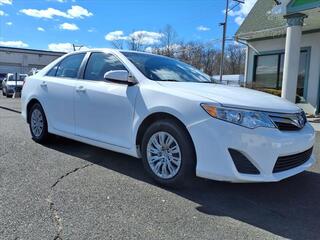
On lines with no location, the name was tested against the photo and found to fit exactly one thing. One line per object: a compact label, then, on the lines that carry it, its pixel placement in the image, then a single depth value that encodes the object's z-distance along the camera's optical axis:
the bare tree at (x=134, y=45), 34.45
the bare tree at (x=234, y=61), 47.31
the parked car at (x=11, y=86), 17.36
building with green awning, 8.09
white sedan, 2.62
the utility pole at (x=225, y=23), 22.44
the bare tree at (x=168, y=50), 36.25
